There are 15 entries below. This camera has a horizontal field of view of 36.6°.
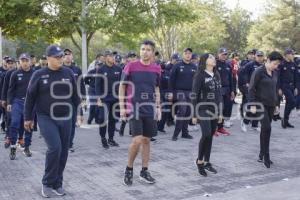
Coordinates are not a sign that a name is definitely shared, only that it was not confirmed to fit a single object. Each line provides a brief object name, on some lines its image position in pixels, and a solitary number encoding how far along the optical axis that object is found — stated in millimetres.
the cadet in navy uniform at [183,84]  10312
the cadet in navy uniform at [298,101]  14158
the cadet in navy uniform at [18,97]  8500
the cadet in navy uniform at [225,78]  10984
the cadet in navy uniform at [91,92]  13148
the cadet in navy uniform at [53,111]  5855
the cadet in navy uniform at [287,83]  11953
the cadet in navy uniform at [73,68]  8491
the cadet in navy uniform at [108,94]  9219
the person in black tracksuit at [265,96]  7492
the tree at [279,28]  53969
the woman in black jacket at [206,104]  6945
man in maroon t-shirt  6402
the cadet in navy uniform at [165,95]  12327
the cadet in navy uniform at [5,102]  9008
